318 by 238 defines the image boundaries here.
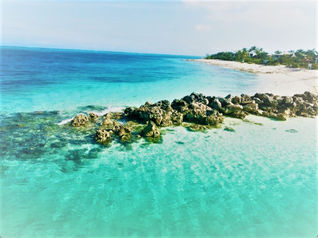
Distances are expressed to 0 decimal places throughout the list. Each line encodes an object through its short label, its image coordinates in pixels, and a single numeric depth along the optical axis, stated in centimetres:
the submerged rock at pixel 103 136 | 1396
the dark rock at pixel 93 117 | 1802
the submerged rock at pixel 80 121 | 1656
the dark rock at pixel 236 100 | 2307
